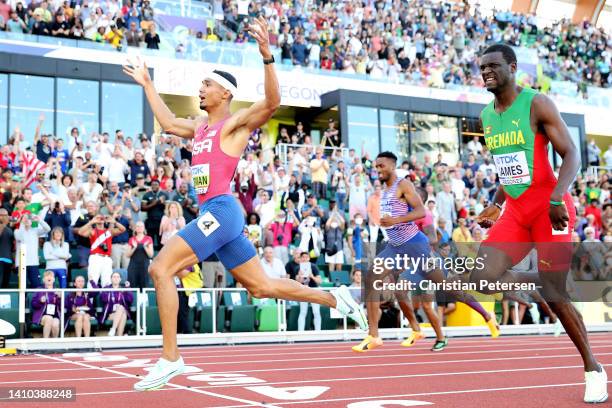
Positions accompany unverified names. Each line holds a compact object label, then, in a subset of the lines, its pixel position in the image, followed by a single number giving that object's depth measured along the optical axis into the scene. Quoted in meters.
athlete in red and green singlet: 5.48
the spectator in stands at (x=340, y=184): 19.36
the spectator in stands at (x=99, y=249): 13.55
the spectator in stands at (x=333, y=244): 16.88
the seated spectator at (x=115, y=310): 13.24
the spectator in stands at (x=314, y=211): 17.09
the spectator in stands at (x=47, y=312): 12.66
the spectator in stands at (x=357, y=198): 18.78
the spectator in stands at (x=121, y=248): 14.24
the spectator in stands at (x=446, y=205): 19.03
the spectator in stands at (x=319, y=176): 19.73
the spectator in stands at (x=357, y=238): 17.34
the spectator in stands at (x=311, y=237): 16.64
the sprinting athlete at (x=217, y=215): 5.56
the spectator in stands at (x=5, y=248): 13.03
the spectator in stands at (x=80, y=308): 12.88
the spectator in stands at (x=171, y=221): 14.56
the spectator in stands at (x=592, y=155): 32.44
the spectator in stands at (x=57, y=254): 13.34
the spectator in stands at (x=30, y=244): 13.33
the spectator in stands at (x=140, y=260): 13.88
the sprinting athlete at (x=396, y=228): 9.93
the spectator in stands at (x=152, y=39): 24.55
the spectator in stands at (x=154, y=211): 15.25
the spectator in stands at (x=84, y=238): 14.17
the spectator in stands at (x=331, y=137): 25.35
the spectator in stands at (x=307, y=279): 14.90
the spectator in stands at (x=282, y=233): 16.00
